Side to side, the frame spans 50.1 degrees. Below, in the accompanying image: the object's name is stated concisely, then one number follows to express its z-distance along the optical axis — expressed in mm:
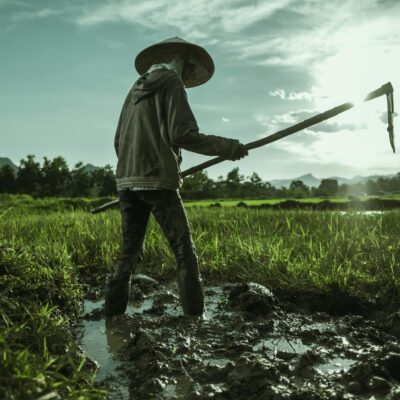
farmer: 3258
